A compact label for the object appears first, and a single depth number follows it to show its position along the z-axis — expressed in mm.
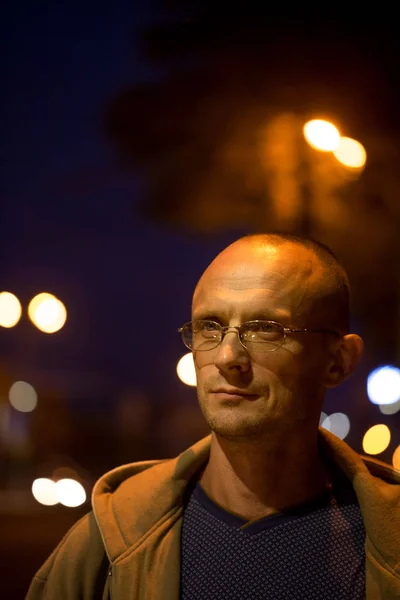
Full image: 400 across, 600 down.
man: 1510
